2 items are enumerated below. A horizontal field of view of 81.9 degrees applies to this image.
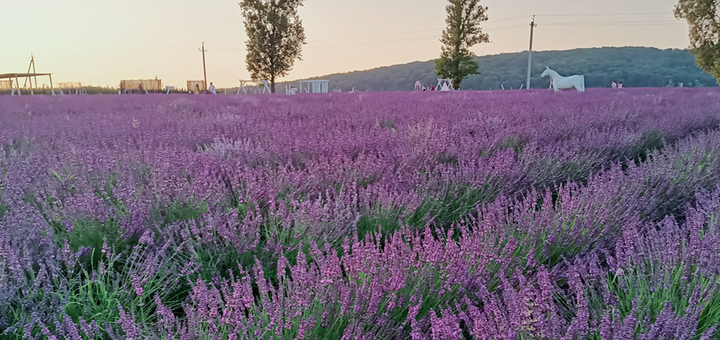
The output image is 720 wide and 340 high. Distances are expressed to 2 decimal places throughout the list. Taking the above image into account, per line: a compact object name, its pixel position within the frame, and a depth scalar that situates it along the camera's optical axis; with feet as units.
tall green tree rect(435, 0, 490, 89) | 115.03
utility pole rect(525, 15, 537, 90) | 139.85
